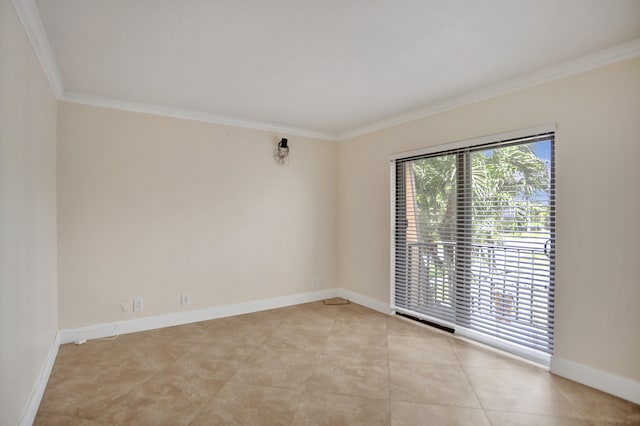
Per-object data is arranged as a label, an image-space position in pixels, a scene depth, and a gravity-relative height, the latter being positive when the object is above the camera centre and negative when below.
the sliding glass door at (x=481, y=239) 2.70 -0.30
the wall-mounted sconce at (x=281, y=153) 4.30 +0.76
